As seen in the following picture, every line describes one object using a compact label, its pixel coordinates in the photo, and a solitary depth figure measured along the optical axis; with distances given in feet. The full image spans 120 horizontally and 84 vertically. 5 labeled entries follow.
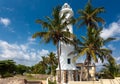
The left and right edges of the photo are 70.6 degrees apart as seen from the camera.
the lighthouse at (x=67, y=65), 42.67
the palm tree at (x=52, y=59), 74.46
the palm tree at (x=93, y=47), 38.46
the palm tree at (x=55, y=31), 39.37
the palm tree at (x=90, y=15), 44.55
